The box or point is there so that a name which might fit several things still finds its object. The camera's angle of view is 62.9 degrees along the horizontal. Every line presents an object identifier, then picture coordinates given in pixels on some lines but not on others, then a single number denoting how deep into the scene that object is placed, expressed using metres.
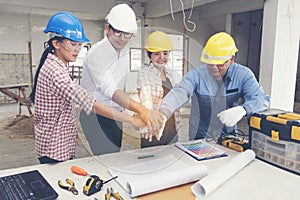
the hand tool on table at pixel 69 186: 0.76
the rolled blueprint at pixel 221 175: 0.77
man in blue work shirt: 1.15
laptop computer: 0.70
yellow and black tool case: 0.93
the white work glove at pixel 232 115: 1.12
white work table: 0.76
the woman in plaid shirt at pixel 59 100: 0.93
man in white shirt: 0.83
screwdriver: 0.87
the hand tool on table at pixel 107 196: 0.71
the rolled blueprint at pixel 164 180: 0.75
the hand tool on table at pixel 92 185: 0.75
